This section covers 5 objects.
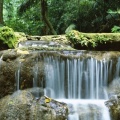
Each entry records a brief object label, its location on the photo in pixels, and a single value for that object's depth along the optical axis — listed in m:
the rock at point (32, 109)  6.20
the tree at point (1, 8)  13.61
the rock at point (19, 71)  7.36
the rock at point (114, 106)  6.57
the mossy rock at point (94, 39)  9.34
